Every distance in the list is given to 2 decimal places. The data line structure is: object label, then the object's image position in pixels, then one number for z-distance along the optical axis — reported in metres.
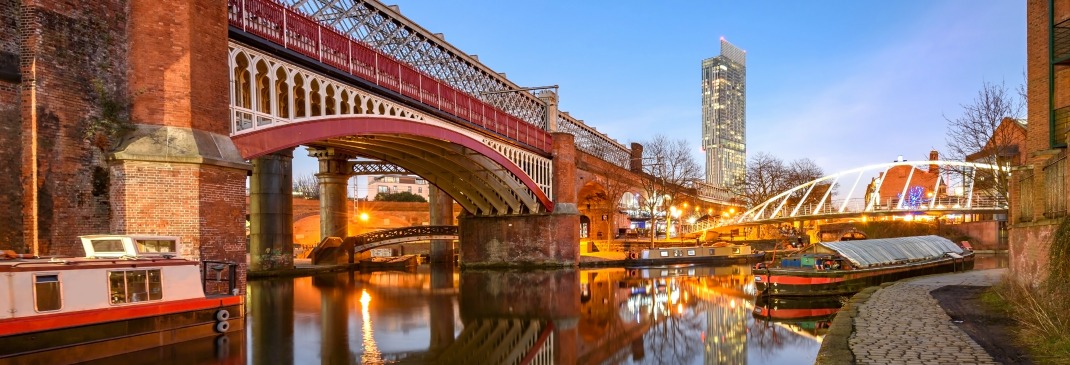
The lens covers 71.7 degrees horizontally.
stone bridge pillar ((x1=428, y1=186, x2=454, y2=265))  46.75
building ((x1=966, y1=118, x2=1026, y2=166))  29.29
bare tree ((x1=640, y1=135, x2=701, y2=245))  53.34
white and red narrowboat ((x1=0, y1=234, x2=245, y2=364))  10.66
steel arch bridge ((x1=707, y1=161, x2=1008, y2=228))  46.91
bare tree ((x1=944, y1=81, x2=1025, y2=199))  28.50
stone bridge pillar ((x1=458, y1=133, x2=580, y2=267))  37.12
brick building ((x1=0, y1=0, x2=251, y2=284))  13.15
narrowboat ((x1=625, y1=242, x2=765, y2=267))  42.25
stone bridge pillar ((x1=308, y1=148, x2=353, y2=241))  40.09
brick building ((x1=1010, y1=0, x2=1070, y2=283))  13.75
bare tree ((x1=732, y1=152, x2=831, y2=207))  68.06
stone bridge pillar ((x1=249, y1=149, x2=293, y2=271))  32.75
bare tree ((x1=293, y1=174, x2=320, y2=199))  88.16
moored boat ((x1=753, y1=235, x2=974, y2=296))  21.53
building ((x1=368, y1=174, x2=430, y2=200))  112.81
